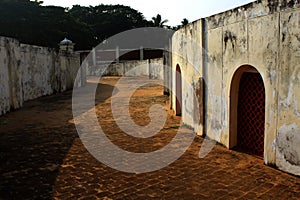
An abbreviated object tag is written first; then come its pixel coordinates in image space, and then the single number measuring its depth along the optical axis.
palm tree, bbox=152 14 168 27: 47.53
